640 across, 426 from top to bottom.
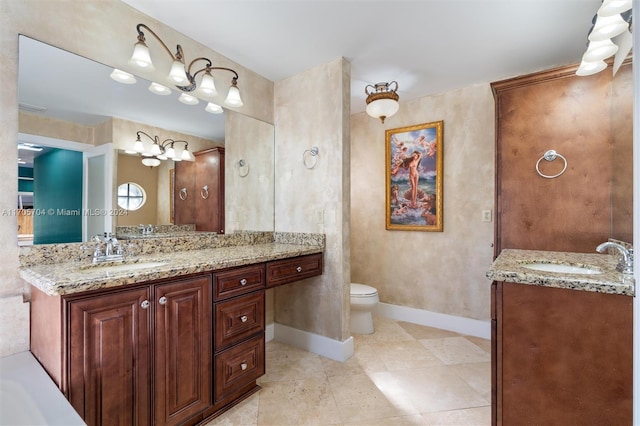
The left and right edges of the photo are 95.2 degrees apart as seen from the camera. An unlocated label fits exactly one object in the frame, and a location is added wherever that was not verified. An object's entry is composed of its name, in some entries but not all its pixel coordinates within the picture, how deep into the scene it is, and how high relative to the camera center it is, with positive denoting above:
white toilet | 2.73 -0.91
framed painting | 3.01 +0.36
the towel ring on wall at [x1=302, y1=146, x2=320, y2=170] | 2.43 +0.47
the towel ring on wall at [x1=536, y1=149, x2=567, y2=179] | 1.96 +0.36
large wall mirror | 1.43 +0.41
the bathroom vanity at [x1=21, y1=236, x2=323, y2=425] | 1.13 -0.56
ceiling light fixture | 2.45 +0.92
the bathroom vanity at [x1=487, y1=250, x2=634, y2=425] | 1.11 -0.56
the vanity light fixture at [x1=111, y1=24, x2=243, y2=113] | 1.68 +0.88
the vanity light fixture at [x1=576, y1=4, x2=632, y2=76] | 1.25 +0.86
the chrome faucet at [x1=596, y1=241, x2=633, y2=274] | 1.28 -0.22
